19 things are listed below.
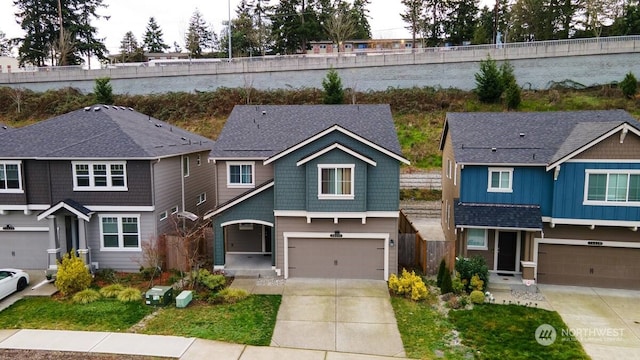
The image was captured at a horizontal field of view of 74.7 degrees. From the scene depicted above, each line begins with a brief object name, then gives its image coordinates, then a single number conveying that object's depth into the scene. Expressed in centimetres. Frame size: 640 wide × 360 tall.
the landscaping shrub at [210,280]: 1652
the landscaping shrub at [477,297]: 1565
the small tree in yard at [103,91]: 3894
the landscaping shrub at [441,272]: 1638
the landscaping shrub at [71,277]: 1633
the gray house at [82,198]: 1869
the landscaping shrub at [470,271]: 1671
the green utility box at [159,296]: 1520
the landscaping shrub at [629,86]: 3388
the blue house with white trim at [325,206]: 1741
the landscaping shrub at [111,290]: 1616
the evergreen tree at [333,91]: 3694
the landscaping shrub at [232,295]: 1559
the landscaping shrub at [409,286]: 1606
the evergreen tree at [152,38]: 8019
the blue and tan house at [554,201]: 1653
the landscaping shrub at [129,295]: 1577
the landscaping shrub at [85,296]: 1568
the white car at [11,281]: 1593
